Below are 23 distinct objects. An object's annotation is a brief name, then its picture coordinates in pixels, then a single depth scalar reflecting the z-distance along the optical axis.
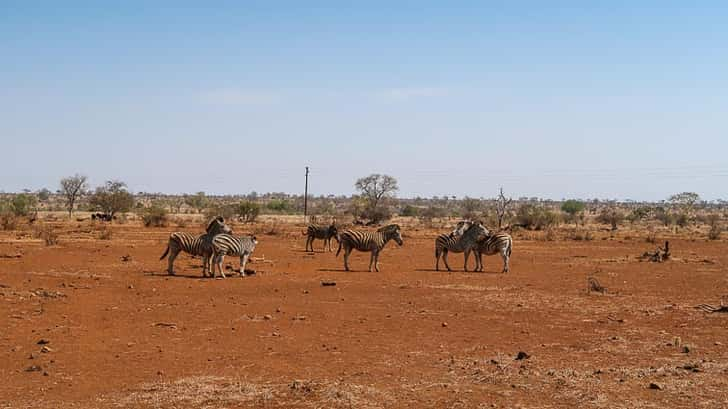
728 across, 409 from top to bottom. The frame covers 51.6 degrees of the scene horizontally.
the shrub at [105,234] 37.79
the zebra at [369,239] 25.00
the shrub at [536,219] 60.24
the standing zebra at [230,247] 21.89
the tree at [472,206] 89.64
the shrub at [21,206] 64.62
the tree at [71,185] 77.44
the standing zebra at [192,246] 22.19
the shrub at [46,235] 32.66
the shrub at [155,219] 53.06
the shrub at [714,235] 48.44
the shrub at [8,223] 43.22
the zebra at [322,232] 33.13
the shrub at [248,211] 63.56
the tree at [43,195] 121.60
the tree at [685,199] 108.28
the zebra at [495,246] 25.39
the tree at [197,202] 105.69
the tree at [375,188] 85.13
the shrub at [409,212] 90.44
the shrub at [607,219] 72.06
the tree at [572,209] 80.58
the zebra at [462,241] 25.94
